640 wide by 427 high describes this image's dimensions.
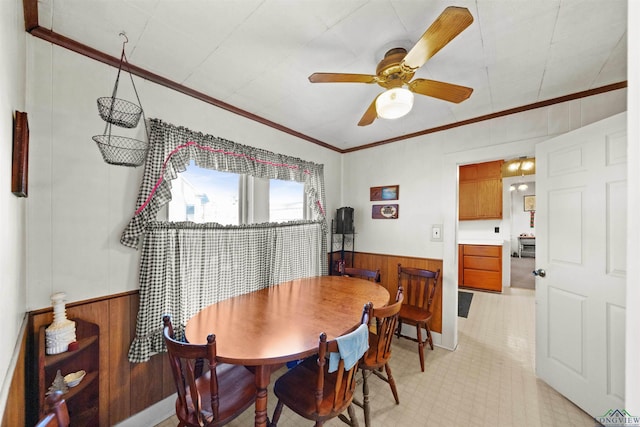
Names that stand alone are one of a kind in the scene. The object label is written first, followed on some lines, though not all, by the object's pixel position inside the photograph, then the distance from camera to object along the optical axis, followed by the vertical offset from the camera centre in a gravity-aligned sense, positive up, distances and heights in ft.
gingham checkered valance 5.58 +1.52
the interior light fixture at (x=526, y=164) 13.97 +2.91
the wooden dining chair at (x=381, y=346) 5.25 -3.10
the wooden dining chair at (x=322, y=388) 4.03 -3.31
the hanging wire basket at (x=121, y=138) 4.53 +1.67
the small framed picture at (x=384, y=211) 10.53 +0.15
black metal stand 11.53 -1.65
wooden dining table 4.03 -2.29
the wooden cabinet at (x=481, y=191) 15.57 +1.55
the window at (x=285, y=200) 8.98 +0.55
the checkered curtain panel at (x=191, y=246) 5.56 -0.89
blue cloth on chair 3.97 -2.24
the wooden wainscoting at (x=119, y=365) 5.09 -3.32
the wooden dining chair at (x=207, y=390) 3.57 -3.25
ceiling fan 4.01 +2.69
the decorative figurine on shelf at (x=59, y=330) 4.29 -2.08
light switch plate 9.28 -0.70
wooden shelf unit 4.56 -3.01
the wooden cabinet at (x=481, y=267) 15.24 -3.39
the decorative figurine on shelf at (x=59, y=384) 4.32 -3.04
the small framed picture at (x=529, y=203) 26.04 +1.25
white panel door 5.42 -1.22
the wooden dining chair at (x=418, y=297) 8.09 -3.21
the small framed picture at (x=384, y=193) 10.53 +0.97
